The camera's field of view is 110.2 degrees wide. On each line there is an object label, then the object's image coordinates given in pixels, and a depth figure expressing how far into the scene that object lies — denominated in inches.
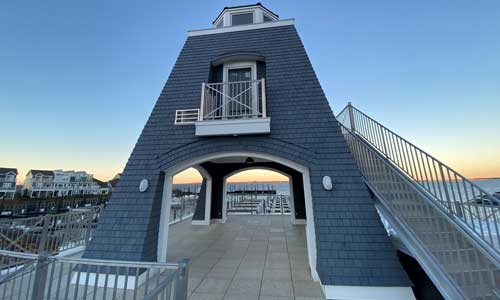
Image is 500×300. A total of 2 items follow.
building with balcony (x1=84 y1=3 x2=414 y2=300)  126.6
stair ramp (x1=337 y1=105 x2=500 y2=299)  74.9
